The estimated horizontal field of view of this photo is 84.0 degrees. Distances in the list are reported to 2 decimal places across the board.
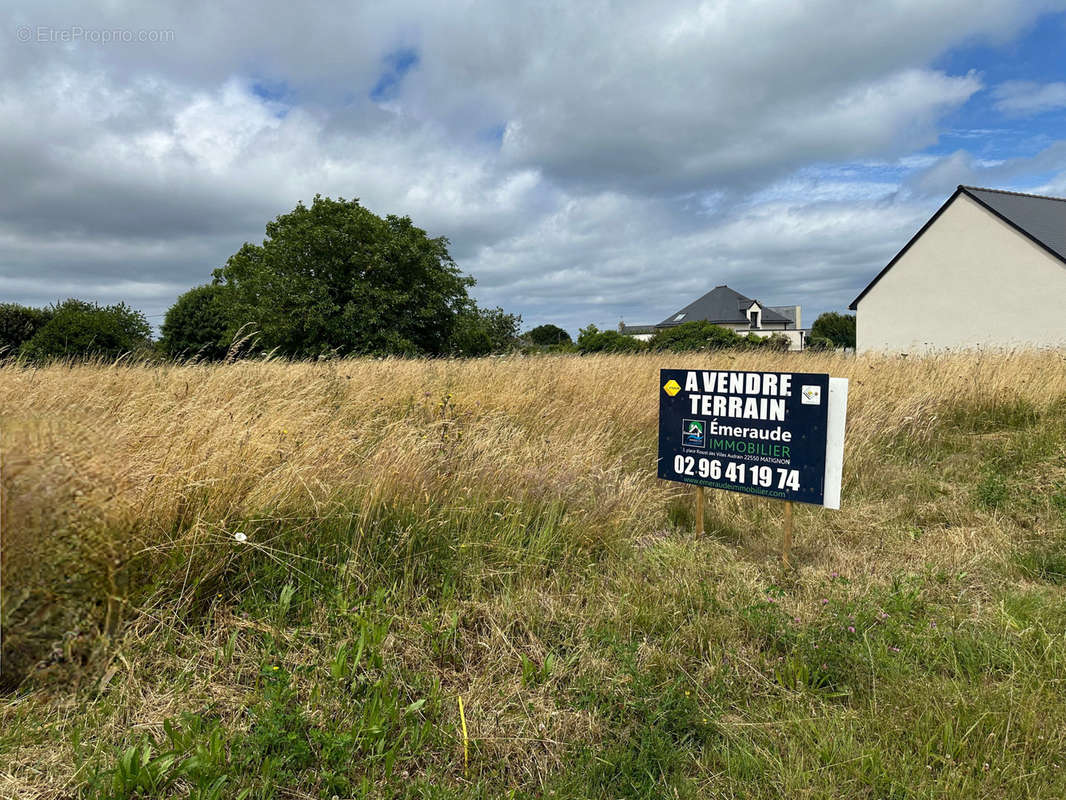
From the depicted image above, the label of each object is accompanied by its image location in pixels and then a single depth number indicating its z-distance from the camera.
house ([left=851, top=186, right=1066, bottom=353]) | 25.53
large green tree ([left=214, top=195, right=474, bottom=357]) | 26.66
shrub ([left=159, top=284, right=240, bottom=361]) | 44.75
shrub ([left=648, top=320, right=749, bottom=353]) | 37.31
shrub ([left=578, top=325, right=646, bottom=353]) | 43.56
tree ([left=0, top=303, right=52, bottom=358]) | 36.66
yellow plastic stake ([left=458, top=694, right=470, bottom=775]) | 2.21
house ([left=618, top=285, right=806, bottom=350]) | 76.81
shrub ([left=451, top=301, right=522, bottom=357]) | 30.70
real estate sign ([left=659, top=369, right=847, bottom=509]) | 3.94
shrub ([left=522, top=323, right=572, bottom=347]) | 87.00
